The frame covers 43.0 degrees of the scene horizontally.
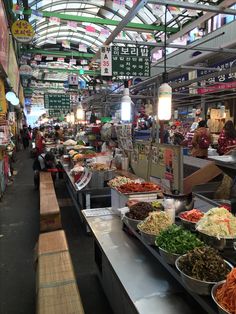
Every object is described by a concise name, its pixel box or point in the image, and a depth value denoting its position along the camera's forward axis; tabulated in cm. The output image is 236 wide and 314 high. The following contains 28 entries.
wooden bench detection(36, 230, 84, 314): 263
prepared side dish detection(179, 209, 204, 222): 290
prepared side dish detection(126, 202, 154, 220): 323
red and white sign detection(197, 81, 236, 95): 952
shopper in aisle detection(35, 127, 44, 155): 1096
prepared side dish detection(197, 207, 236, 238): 243
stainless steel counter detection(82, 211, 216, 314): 218
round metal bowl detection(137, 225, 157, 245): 271
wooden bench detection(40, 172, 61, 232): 520
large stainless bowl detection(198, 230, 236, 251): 237
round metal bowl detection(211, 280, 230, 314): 167
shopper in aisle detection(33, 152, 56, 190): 1015
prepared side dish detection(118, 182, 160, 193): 420
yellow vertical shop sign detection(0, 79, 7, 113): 897
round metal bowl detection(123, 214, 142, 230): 315
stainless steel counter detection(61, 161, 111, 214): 590
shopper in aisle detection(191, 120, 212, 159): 884
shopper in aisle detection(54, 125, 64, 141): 1585
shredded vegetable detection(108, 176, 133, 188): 462
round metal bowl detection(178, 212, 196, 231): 284
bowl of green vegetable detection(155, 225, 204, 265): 234
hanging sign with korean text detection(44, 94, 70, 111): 2416
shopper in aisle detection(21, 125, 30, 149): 2465
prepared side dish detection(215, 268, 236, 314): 168
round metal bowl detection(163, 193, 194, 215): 359
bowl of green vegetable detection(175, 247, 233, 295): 193
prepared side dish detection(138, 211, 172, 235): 280
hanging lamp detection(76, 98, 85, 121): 1390
